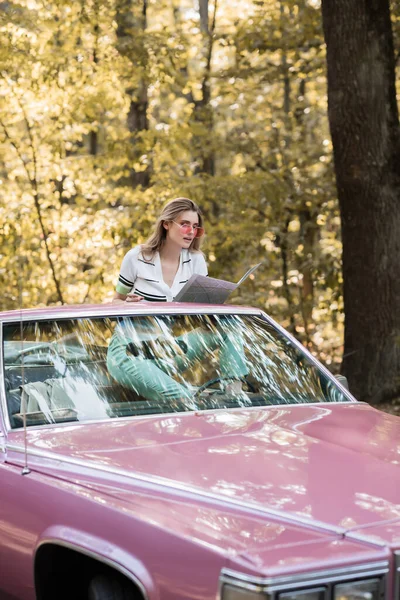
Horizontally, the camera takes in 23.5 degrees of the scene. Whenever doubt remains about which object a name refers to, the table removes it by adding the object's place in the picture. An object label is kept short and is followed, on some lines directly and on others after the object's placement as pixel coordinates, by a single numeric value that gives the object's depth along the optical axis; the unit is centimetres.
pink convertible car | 242
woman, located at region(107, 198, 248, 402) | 393
